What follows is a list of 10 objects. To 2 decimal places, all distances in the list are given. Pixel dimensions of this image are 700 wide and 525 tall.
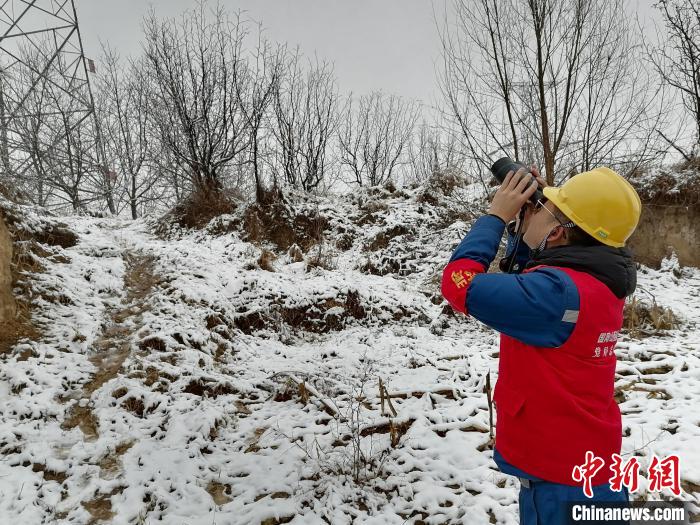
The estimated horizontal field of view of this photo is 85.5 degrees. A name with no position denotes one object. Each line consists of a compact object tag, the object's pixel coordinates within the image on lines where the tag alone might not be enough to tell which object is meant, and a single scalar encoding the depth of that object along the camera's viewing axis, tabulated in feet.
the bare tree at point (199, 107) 30.71
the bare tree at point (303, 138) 39.63
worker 3.48
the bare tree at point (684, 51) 23.03
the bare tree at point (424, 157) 53.91
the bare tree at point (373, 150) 51.96
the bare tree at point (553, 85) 16.52
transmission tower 17.92
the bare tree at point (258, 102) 31.88
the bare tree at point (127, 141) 51.31
